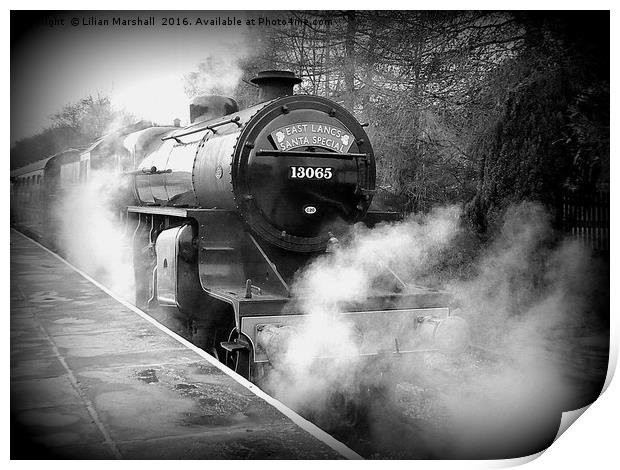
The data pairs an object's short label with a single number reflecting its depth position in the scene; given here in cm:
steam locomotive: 399
